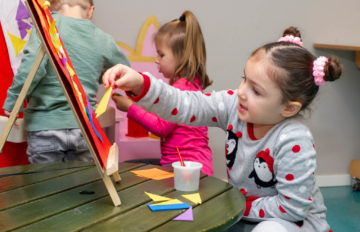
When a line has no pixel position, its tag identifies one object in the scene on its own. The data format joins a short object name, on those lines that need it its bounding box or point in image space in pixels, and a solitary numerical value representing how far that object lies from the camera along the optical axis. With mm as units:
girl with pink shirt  2045
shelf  2862
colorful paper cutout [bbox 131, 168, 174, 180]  1351
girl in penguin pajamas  1247
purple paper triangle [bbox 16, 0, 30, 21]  2086
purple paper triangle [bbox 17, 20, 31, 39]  2094
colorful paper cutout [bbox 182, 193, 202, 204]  1114
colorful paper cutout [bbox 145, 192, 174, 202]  1111
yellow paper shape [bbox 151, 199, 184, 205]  1083
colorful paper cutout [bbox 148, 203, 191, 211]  1036
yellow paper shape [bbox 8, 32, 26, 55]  2064
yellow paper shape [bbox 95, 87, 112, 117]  968
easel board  998
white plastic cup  1197
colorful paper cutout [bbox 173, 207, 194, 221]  983
